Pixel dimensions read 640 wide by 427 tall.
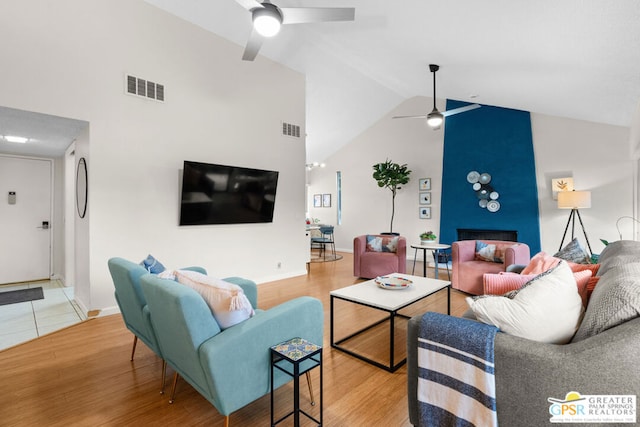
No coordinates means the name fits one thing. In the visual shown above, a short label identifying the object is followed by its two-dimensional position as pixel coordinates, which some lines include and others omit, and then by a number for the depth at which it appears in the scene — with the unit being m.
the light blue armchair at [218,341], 1.52
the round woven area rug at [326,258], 7.29
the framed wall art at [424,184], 6.91
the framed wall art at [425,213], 6.93
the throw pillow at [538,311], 1.34
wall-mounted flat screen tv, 4.11
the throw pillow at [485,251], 4.47
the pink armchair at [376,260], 4.99
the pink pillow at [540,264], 2.62
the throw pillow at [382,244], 5.27
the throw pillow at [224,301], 1.65
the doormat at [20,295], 4.05
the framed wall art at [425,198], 6.92
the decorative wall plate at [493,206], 5.91
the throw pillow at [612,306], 1.17
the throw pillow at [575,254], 2.86
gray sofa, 1.04
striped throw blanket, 1.25
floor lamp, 4.58
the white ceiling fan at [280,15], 2.35
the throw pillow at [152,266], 2.38
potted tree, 6.91
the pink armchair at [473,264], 4.09
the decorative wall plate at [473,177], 6.18
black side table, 1.59
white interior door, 4.78
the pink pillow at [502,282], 2.42
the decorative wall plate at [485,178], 6.02
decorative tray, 2.93
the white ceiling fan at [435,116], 4.39
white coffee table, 2.43
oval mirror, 3.60
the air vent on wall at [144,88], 3.68
